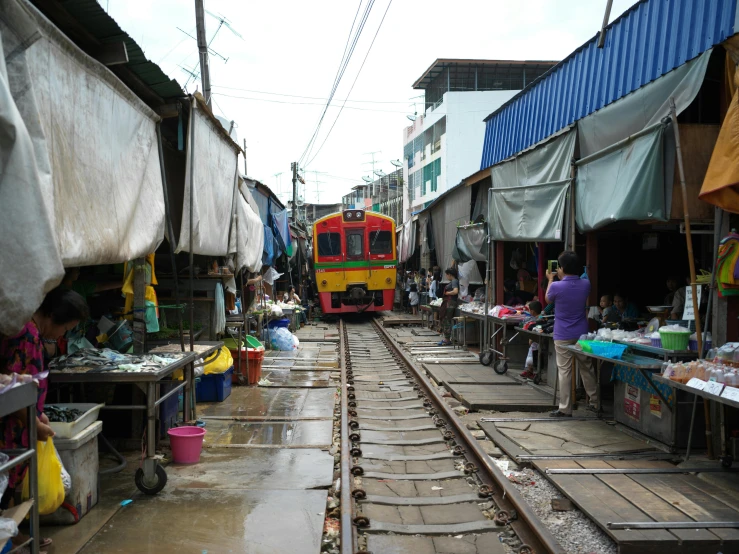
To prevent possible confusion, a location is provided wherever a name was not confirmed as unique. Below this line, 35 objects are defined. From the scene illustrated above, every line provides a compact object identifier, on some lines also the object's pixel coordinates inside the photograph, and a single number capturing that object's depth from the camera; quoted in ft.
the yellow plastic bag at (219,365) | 25.64
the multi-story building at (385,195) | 176.84
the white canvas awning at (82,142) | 10.16
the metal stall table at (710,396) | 14.07
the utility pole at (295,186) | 98.77
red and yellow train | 60.90
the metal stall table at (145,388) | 14.97
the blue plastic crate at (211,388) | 26.43
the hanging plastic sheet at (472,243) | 40.29
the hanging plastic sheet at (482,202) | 40.78
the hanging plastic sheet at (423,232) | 63.16
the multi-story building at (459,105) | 115.03
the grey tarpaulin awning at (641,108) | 18.08
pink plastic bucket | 17.72
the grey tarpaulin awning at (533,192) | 26.58
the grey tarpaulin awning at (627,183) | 18.94
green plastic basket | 18.55
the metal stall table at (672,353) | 18.43
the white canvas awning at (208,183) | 19.27
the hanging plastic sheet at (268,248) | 44.91
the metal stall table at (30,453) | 9.78
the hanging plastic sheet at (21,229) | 8.86
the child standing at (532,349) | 30.91
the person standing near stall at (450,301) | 46.24
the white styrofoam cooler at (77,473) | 13.09
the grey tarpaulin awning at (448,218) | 46.11
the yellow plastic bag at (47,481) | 11.65
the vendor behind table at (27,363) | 11.27
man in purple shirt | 23.09
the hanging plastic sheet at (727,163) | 15.58
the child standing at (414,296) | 71.05
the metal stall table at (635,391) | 18.67
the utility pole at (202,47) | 36.65
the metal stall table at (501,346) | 32.78
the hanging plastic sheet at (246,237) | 26.68
